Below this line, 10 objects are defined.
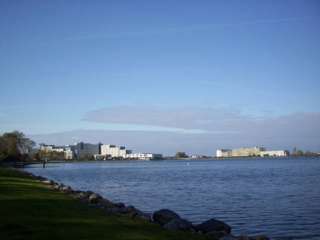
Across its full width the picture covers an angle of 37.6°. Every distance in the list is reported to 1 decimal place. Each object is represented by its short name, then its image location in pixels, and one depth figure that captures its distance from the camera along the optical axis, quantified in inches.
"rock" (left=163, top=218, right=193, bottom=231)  738.5
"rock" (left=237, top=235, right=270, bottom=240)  700.7
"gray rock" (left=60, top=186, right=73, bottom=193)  1434.3
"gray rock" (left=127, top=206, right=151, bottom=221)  868.5
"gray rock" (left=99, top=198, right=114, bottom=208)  1041.5
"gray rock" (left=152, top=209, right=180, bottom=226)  828.0
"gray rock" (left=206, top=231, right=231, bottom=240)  695.1
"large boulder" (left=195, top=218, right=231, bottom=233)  780.0
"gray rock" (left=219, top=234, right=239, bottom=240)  652.1
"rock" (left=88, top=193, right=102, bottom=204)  1125.0
